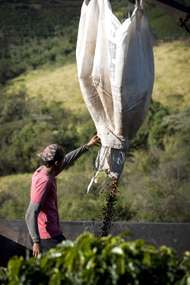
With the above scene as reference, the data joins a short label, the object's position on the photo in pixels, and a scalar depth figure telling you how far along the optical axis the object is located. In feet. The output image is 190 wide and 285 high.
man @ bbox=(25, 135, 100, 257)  32.32
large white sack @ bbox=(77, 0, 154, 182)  30.42
